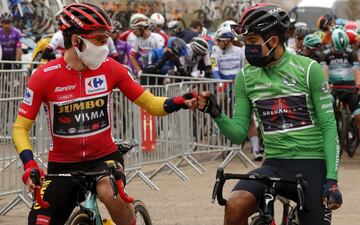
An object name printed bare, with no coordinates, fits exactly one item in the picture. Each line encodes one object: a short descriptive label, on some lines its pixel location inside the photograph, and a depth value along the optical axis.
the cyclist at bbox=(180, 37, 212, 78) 18.59
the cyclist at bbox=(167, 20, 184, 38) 22.62
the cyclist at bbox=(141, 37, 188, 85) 18.56
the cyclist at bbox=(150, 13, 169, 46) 22.59
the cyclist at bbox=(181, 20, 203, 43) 22.35
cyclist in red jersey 6.90
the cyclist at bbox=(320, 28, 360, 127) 16.23
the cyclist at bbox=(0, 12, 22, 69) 20.97
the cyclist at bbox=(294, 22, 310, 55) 19.19
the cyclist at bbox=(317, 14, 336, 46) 20.53
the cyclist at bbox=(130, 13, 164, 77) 19.55
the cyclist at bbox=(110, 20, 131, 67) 20.59
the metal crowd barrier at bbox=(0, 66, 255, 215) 11.28
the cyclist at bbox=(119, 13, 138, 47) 20.39
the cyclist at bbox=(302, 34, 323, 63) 16.72
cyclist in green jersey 6.55
